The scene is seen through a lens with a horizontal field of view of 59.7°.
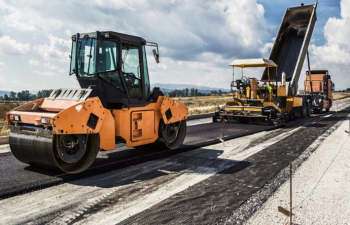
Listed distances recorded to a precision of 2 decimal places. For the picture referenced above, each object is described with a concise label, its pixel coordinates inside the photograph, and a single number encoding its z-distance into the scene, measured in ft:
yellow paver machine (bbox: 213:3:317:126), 44.68
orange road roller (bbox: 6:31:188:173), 17.03
